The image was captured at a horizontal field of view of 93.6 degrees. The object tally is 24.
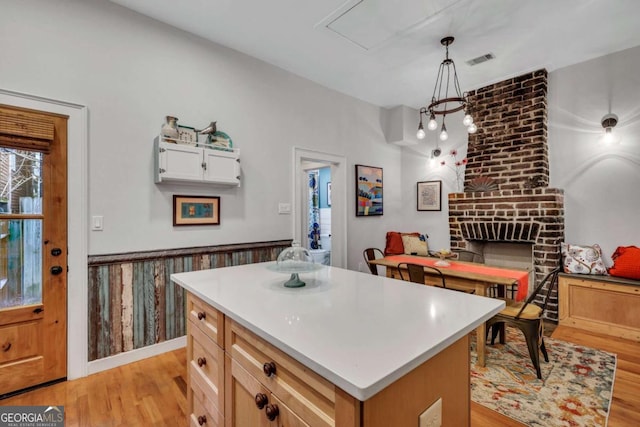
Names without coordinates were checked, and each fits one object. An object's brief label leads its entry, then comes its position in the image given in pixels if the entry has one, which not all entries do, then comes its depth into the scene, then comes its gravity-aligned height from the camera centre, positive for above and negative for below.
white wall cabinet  2.54 +0.45
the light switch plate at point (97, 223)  2.36 -0.06
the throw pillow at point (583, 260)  3.18 -0.52
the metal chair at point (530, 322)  2.25 -0.85
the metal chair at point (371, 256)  3.68 -0.60
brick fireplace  3.52 +0.42
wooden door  2.06 -0.24
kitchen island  0.75 -0.39
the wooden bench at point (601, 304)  2.88 -0.93
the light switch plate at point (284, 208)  3.58 +0.07
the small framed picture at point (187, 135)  2.68 +0.72
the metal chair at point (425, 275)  2.66 -0.57
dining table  2.41 -0.53
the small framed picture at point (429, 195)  4.77 +0.29
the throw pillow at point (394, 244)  4.74 -0.49
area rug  1.85 -1.24
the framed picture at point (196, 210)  2.78 +0.04
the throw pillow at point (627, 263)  2.93 -0.51
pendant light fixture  2.72 +1.73
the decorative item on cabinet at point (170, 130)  2.55 +0.72
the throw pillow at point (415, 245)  4.57 -0.49
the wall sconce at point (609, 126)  3.28 +0.95
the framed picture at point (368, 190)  4.52 +0.36
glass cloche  1.45 -0.25
